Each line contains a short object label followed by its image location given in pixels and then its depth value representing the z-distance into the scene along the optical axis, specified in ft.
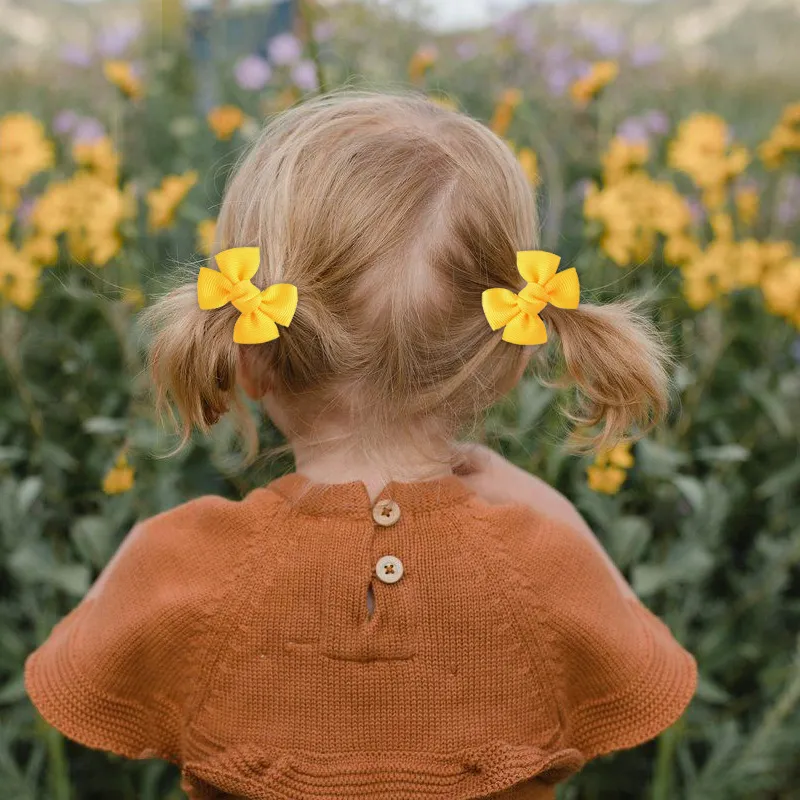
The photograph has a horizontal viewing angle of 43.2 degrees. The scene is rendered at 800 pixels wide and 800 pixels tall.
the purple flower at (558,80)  10.19
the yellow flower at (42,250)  6.16
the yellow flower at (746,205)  7.93
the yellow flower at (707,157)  6.81
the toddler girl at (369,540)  3.61
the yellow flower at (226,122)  6.84
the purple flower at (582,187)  7.64
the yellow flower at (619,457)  4.87
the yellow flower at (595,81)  6.91
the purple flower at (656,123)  9.86
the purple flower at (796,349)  7.11
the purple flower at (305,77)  8.34
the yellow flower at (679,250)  6.06
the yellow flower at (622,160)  6.52
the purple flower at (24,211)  7.36
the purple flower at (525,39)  10.72
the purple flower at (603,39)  11.84
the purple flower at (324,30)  10.70
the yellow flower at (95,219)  5.94
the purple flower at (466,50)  11.91
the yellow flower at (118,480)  5.03
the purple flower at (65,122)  9.59
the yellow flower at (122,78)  6.61
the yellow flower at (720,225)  6.56
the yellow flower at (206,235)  5.92
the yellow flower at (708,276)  6.10
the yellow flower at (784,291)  6.27
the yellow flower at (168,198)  6.03
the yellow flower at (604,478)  4.90
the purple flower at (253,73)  8.75
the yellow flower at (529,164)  6.55
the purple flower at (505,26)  10.59
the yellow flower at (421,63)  8.12
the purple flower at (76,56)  11.55
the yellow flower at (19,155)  6.79
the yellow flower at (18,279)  6.03
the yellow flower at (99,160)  6.37
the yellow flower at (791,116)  7.22
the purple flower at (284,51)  8.63
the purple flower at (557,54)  10.94
